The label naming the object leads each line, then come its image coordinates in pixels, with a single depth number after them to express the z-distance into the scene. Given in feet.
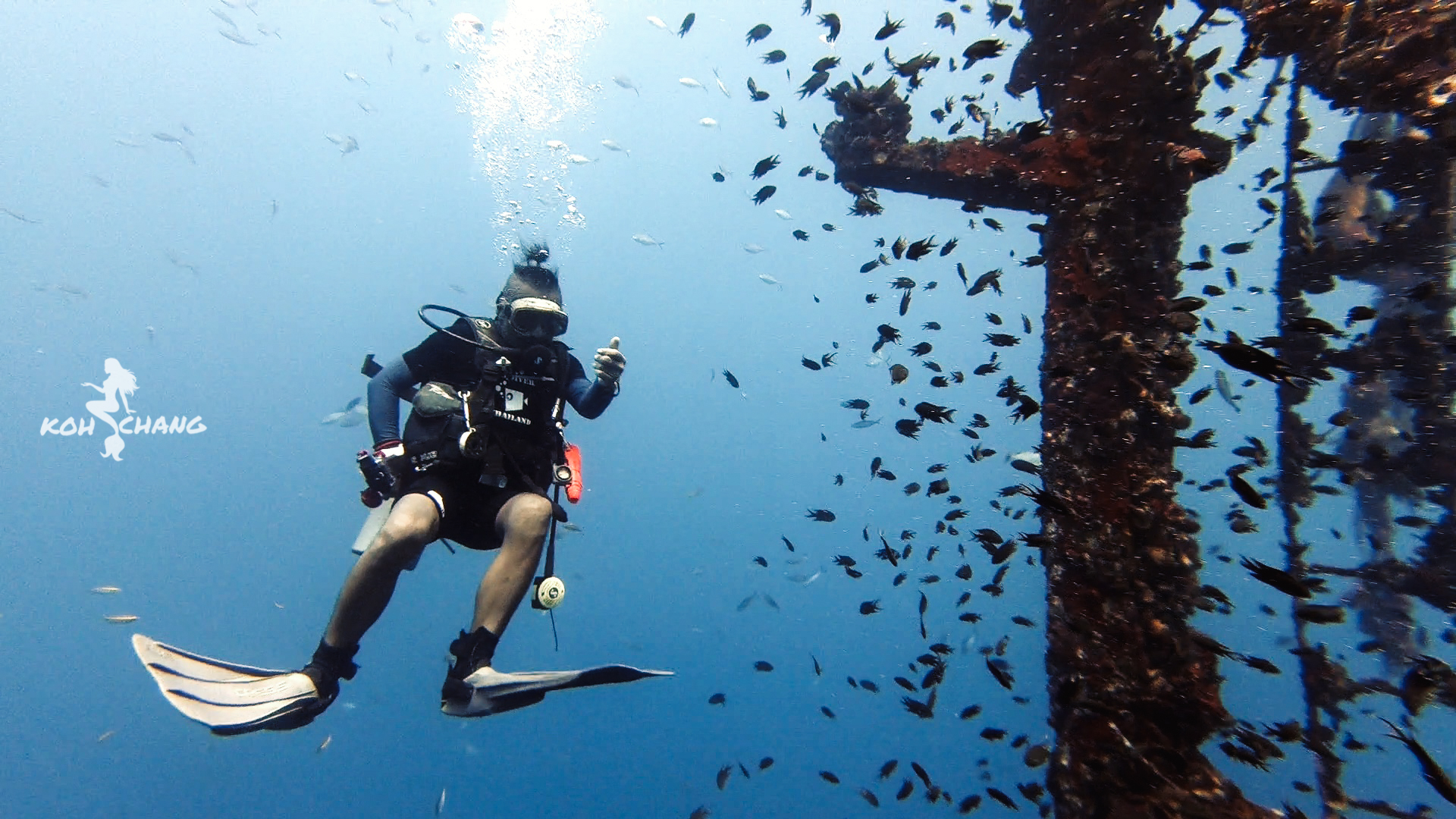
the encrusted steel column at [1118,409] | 12.44
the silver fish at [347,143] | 44.96
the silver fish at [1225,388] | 22.40
